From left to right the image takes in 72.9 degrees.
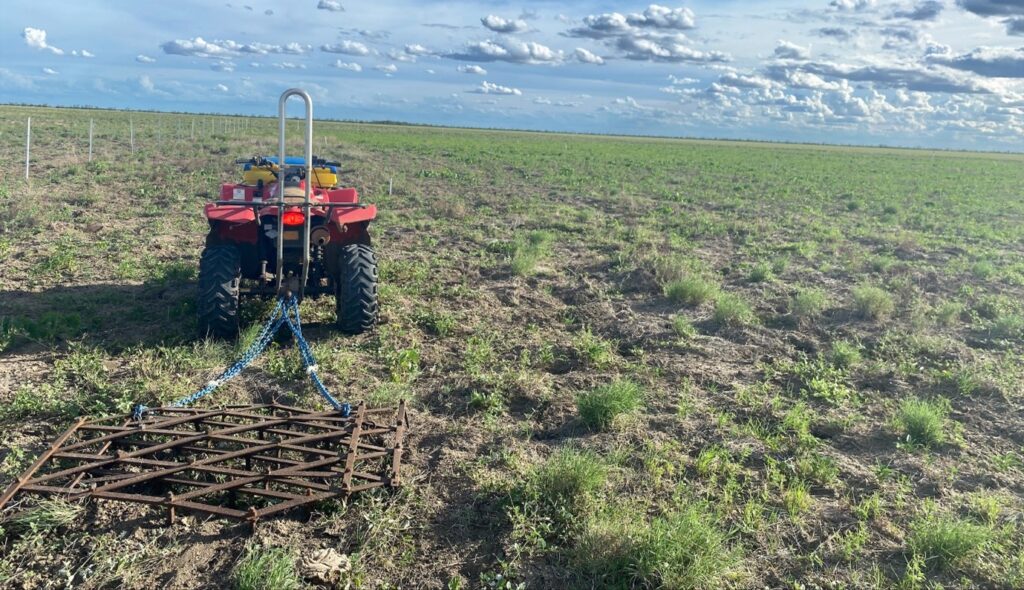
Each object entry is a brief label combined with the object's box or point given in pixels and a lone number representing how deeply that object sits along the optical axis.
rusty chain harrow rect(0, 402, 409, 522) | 3.61
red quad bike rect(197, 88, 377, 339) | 6.01
